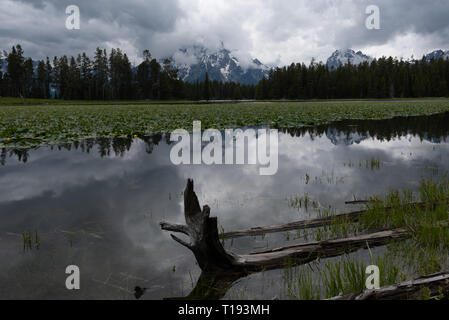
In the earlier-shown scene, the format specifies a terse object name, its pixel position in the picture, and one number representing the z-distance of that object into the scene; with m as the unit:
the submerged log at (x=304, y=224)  4.11
